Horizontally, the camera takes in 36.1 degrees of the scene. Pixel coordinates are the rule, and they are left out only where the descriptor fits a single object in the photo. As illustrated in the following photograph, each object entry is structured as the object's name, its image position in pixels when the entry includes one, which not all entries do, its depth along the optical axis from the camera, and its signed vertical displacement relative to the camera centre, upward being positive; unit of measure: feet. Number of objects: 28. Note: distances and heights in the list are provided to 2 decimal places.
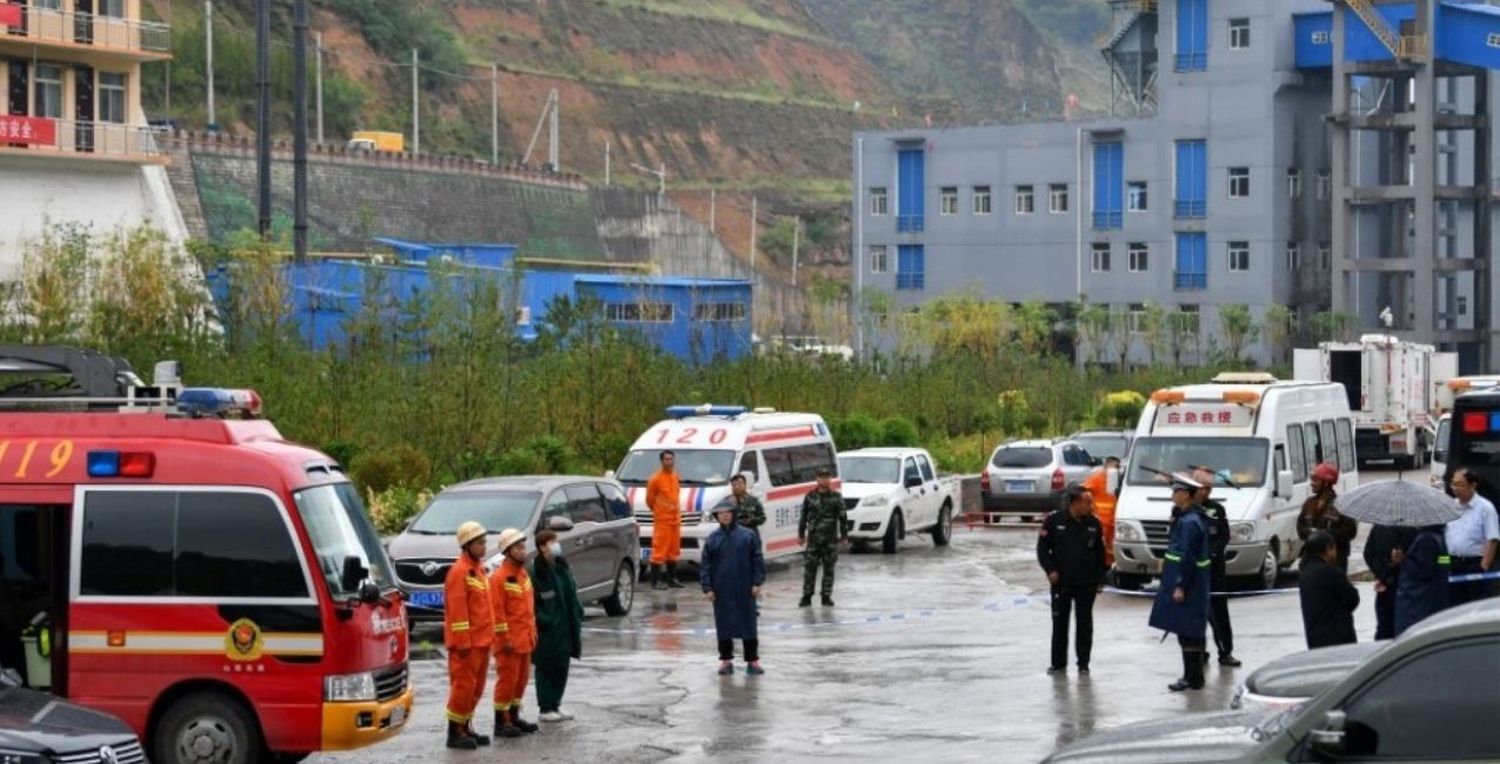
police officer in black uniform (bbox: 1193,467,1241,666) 66.49 -4.97
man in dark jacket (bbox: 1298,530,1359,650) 55.16 -4.58
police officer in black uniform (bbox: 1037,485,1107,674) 65.87 -4.28
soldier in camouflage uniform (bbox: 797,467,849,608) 89.76 -5.04
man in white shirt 63.10 -3.49
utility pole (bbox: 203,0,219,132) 325.05 +51.65
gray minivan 78.54 -4.64
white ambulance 99.04 -2.80
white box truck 176.65 +1.13
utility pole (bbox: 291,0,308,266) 120.06 +13.65
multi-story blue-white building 262.06 +27.26
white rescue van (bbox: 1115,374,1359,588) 90.27 -2.60
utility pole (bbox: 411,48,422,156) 372.91 +46.67
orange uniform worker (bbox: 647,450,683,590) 95.25 -4.69
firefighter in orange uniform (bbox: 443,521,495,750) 54.03 -5.49
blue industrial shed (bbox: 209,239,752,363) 158.71 +10.21
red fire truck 48.52 -4.13
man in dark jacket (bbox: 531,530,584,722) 58.29 -5.70
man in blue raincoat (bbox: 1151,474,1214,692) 63.00 -5.24
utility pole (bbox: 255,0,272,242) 117.80 +14.91
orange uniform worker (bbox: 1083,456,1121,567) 100.78 -3.88
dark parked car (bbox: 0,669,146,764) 37.70 -5.72
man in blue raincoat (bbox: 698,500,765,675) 67.97 -5.26
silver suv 132.77 -4.28
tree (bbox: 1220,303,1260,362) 266.98 +8.95
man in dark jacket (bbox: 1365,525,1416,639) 61.16 -4.28
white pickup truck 115.44 -4.86
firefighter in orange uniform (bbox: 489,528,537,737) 55.88 -5.16
